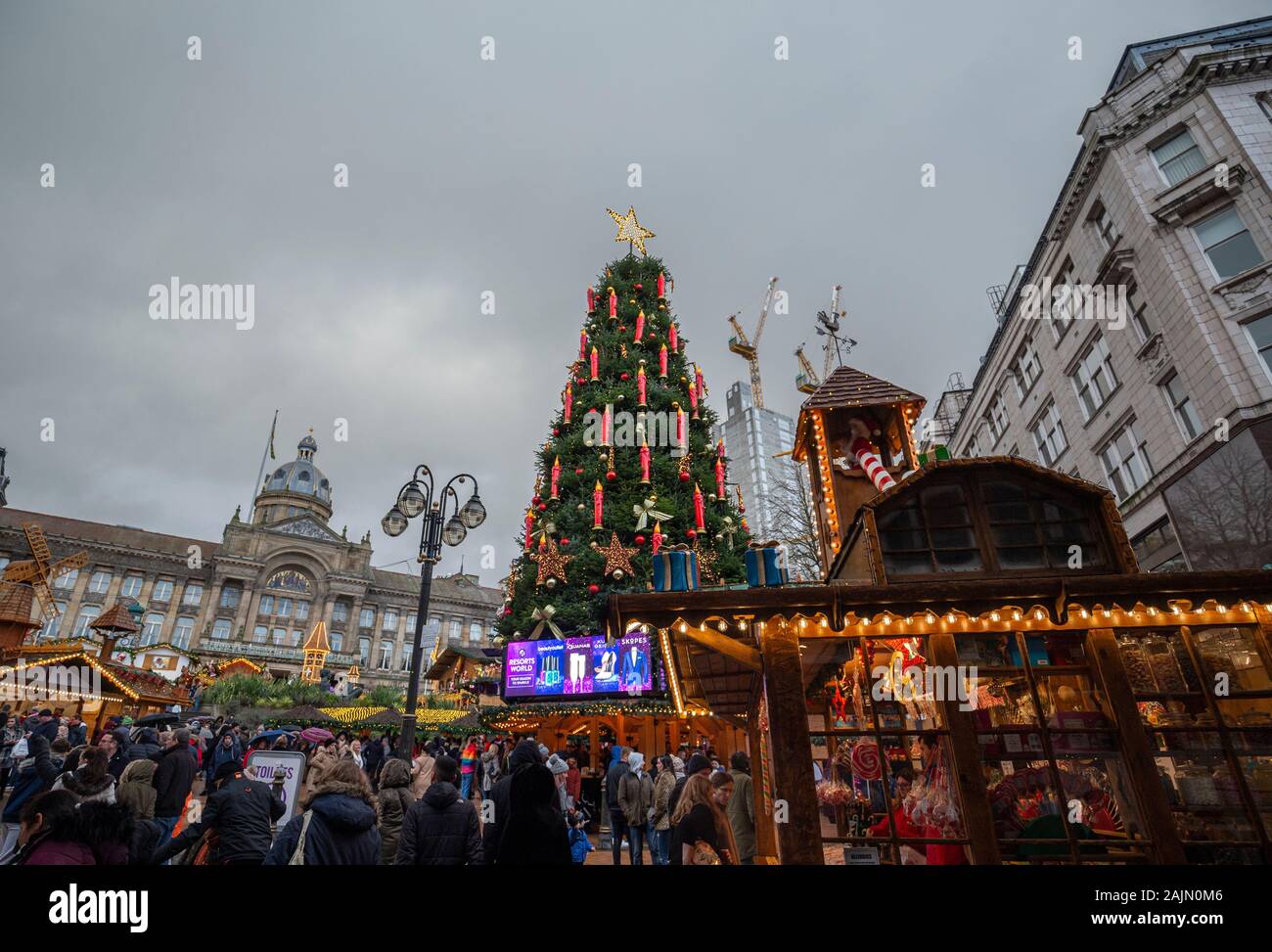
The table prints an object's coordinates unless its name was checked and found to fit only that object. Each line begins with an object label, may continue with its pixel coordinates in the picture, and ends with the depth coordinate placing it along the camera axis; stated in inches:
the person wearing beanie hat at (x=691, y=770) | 213.5
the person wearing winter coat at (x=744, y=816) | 259.4
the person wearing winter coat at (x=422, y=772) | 414.8
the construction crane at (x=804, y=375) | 2564.5
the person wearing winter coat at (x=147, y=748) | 362.6
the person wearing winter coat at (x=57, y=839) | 125.1
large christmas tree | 717.3
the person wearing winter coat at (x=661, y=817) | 326.3
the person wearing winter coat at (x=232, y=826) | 198.8
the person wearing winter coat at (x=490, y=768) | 564.1
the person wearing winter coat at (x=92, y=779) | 215.0
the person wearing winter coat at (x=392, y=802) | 213.5
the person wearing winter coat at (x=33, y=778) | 308.0
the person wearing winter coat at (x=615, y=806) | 389.4
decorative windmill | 1033.5
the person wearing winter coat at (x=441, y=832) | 163.0
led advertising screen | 610.9
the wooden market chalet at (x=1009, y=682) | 199.3
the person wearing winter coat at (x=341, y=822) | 151.6
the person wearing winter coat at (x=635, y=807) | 371.6
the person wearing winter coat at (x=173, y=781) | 310.0
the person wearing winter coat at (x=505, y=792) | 172.7
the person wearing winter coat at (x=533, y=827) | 153.9
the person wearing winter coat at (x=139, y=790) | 243.6
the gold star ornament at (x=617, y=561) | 700.7
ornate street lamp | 387.1
